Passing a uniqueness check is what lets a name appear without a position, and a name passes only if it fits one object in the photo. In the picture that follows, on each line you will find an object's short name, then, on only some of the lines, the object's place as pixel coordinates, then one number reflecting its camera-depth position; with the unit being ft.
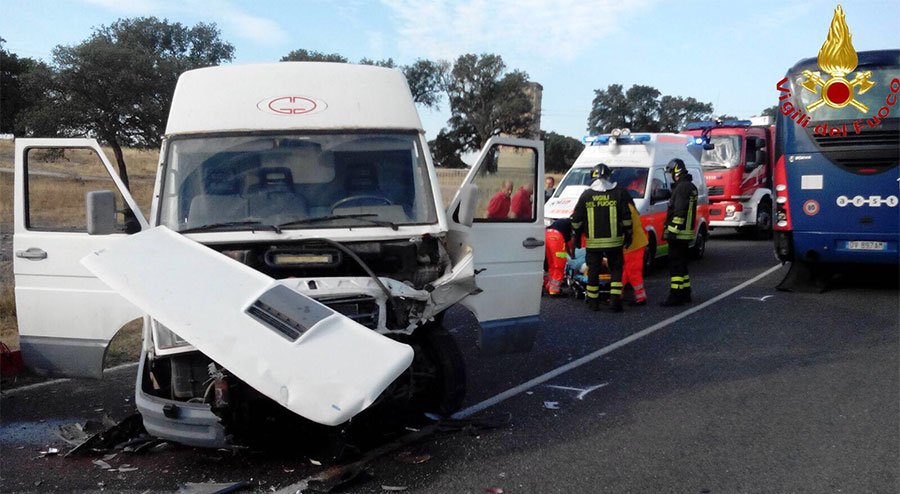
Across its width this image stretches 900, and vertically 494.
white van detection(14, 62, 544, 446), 14.38
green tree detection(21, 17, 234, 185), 77.87
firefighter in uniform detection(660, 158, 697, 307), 36.37
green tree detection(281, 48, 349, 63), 123.34
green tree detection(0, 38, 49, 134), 78.95
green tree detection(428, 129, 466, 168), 156.87
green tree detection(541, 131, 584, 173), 141.79
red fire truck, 68.59
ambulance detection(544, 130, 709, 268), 45.14
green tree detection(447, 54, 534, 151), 172.35
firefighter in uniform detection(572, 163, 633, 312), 34.88
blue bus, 36.42
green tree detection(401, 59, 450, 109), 173.88
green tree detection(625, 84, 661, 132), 160.25
